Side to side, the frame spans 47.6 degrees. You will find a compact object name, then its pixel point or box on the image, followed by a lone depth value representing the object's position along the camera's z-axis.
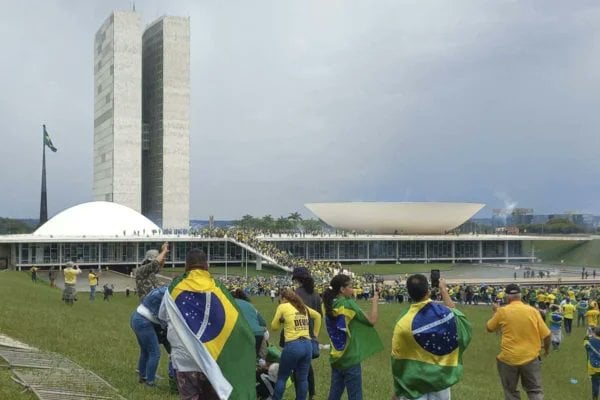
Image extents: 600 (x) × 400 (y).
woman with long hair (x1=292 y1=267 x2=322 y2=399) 7.18
